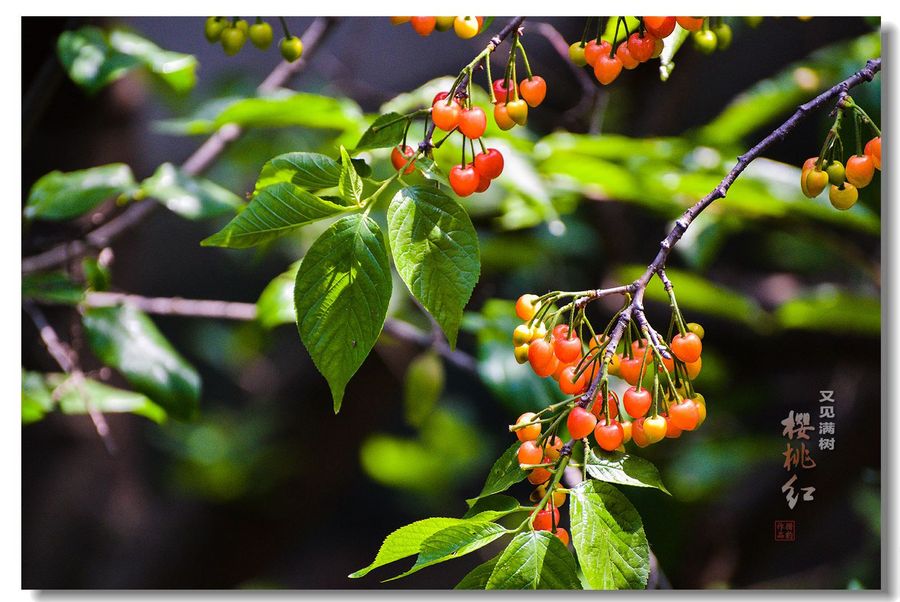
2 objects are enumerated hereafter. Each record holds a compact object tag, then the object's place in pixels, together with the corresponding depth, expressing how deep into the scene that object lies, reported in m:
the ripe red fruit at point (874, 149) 2.11
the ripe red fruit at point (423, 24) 2.20
